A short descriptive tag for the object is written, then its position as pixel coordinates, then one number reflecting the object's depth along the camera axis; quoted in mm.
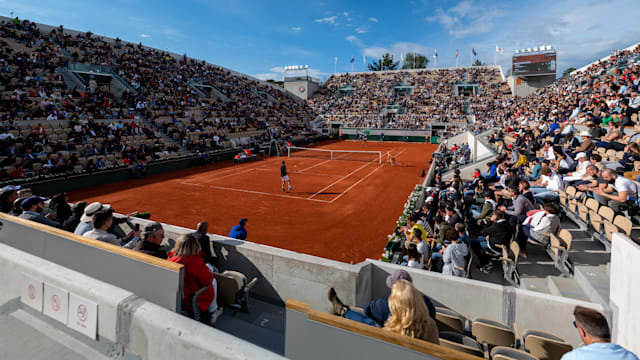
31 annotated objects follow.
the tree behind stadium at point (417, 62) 105625
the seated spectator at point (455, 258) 6230
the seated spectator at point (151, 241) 4965
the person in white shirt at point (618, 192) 7094
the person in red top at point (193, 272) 4355
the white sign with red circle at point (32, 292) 3689
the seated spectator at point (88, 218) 5823
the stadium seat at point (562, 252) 6340
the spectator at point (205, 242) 5871
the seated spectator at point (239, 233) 7309
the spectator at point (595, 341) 2477
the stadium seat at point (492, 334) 3939
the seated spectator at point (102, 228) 5234
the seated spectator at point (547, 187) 9227
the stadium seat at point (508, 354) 3214
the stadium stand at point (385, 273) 2910
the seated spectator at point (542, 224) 7008
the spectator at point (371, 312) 3492
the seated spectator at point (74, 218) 6570
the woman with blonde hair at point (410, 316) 2863
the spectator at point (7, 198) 7160
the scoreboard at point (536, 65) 54219
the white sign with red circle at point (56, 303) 3438
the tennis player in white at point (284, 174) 18203
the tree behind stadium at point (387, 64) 100938
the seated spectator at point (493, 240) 7090
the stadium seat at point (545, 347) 3674
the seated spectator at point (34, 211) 5973
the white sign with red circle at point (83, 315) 3256
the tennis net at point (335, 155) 32394
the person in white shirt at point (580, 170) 9631
